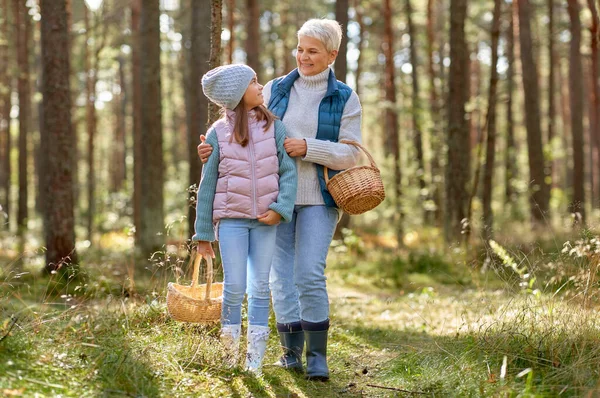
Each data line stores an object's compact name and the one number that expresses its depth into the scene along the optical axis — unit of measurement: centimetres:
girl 452
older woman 470
